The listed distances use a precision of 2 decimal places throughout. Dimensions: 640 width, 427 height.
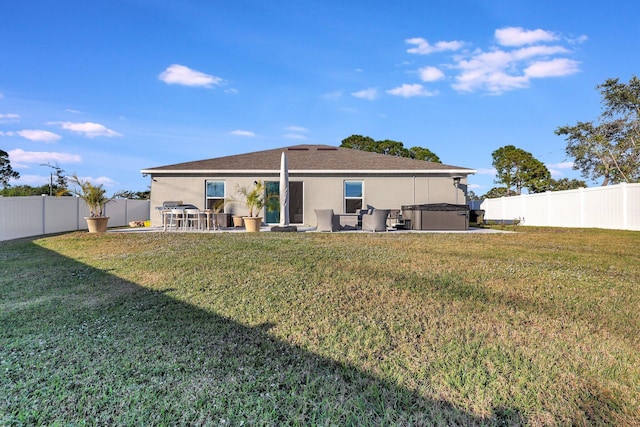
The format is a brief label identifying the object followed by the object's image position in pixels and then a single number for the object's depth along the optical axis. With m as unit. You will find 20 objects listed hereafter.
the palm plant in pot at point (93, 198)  10.65
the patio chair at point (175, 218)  11.93
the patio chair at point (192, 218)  11.95
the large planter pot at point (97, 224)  10.77
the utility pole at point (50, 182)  27.31
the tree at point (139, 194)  31.31
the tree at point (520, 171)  30.98
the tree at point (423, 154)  34.50
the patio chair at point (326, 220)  11.87
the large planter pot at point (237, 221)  14.02
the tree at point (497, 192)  33.03
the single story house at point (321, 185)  14.47
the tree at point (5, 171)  27.80
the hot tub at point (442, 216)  12.59
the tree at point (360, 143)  35.31
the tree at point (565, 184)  28.53
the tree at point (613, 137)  21.12
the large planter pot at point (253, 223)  11.42
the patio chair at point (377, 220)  11.82
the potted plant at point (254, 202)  11.48
